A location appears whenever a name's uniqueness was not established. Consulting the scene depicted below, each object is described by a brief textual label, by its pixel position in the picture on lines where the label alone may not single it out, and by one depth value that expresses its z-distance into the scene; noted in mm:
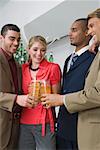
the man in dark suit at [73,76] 1611
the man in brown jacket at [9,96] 1631
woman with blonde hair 1678
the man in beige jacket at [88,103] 1368
